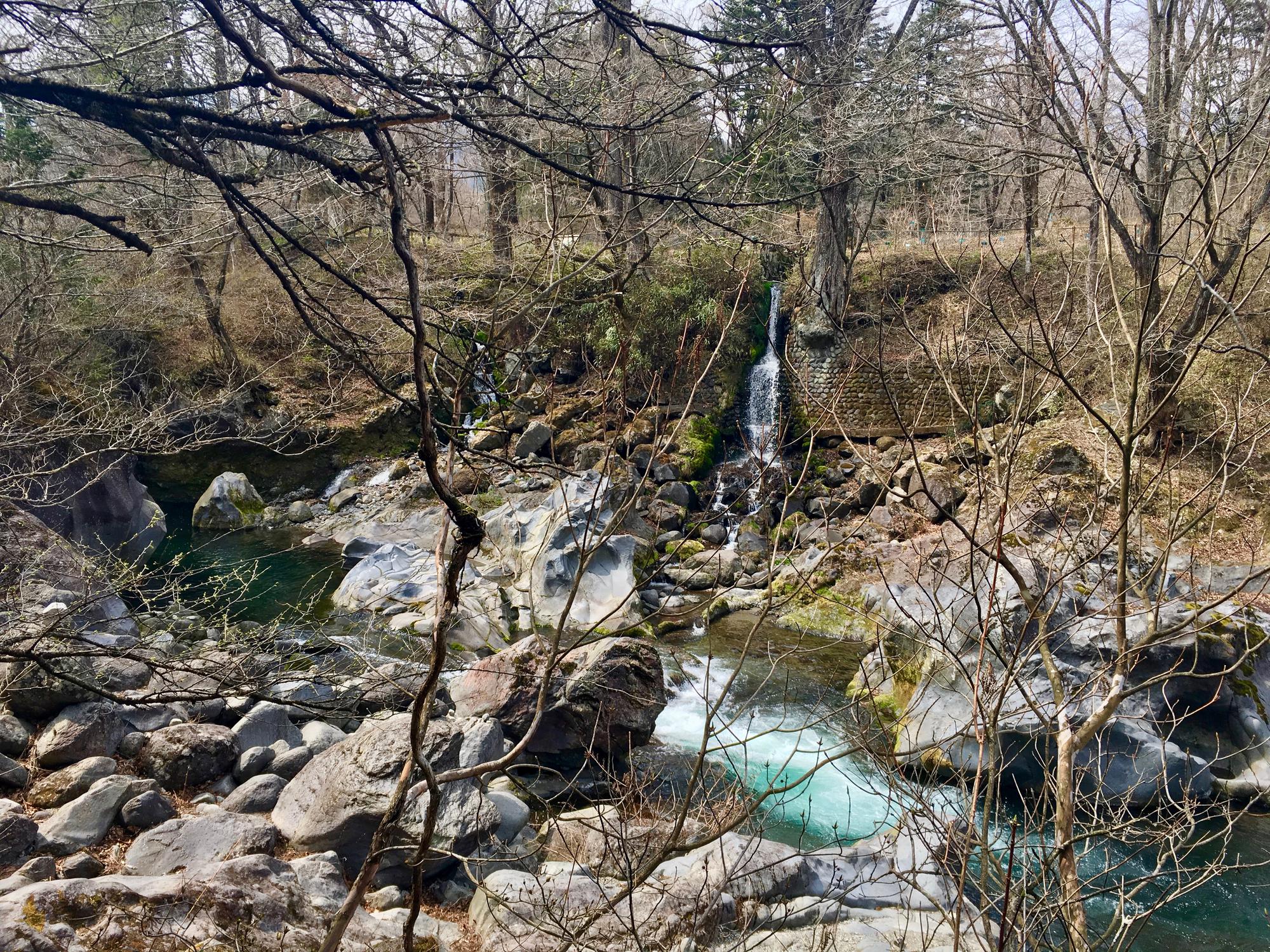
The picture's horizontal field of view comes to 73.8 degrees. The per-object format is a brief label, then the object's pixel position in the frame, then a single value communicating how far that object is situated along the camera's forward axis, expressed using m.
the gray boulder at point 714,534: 11.67
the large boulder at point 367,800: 5.06
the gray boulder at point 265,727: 6.37
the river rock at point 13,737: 5.57
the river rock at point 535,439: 14.05
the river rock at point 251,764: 6.03
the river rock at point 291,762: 6.10
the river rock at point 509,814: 5.75
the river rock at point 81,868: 4.55
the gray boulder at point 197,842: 4.64
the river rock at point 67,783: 5.23
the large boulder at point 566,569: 9.88
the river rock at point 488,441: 13.42
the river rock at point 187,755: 5.80
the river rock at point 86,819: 4.78
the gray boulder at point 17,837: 4.45
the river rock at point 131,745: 5.94
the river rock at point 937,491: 11.08
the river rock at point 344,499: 14.51
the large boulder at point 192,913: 3.44
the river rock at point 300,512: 14.13
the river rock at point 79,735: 5.59
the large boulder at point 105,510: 10.65
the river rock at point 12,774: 5.26
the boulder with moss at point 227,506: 13.73
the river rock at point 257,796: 5.55
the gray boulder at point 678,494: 13.02
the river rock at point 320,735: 6.62
